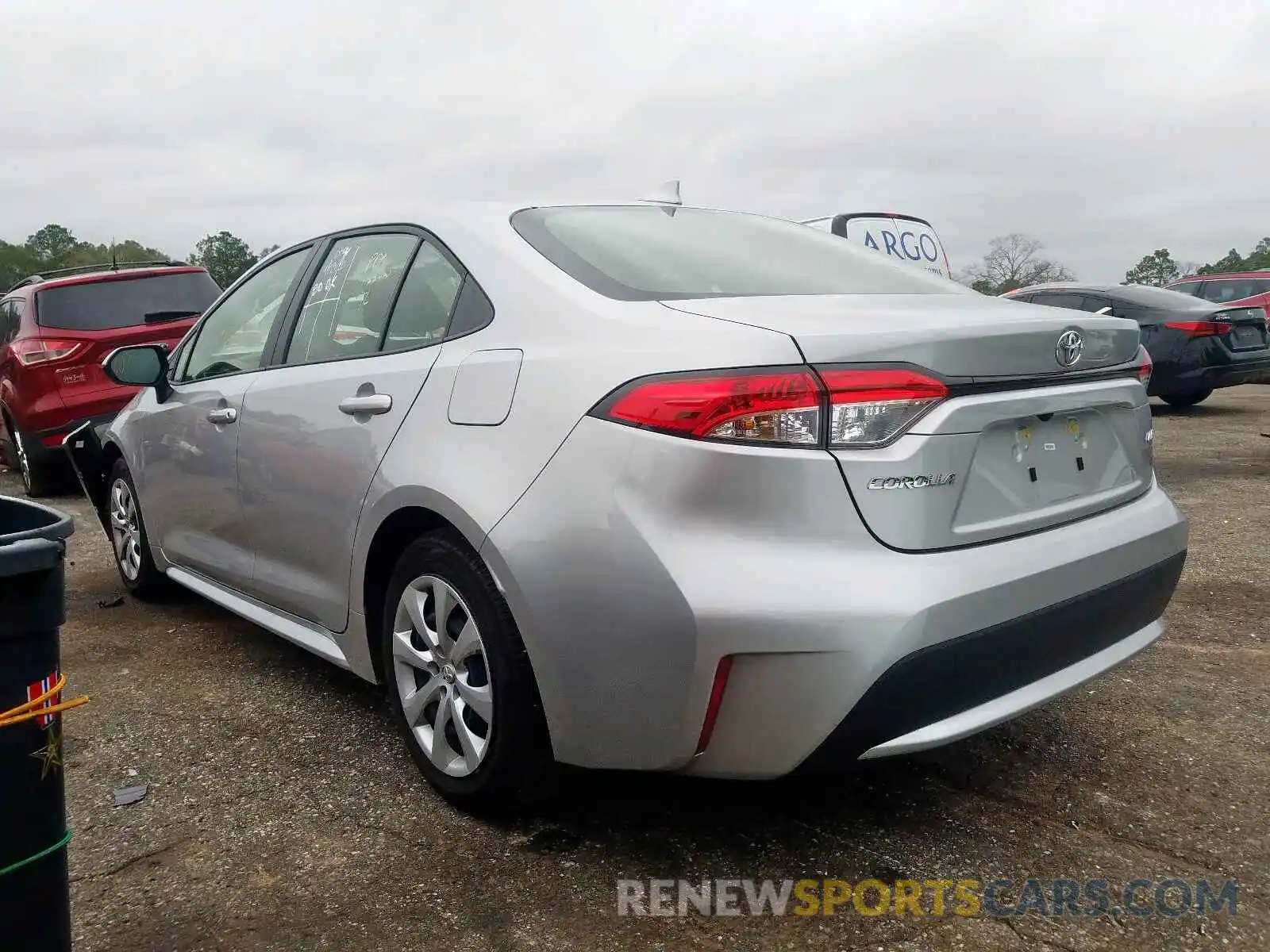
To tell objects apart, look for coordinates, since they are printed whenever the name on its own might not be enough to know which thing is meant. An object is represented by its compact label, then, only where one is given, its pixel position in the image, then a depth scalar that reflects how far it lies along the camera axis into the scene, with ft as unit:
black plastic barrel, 5.03
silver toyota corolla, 6.25
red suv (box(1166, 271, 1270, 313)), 45.42
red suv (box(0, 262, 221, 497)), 23.39
